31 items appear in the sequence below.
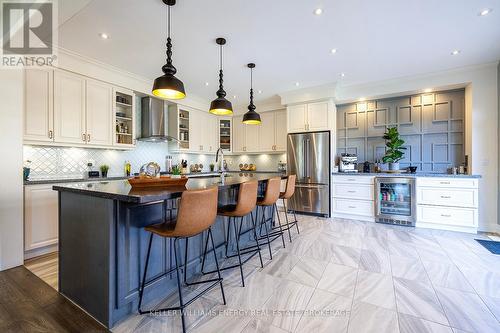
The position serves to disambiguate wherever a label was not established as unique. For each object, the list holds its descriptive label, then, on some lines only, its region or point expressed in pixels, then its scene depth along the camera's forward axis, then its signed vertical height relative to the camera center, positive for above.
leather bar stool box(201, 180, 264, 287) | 2.08 -0.38
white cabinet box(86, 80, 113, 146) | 3.45 +0.89
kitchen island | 1.49 -0.63
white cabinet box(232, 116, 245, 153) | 6.32 +0.93
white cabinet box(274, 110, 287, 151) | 5.71 +0.94
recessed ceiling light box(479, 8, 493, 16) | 2.32 +1.69
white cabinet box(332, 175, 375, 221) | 4.31 -0.65
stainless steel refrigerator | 4.66 -0.09
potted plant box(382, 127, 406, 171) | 4.22 +0.34
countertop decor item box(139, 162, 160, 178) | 2.07 -0.04
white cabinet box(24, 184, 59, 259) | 2.64 -0.68
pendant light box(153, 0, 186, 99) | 2.06 +0.83
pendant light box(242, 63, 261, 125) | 3.51 +0.81
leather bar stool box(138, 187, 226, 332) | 1.46 -0.38
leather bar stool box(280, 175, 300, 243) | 3.30 -0.35
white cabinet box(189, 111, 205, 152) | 5.41 +0.93
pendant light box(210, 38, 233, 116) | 2.86 +0.84
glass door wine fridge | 3.96 -0.66
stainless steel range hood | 4.34 +0.94
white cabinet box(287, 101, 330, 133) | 4.70 +1.12
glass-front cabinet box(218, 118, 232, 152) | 6.42 +0.96
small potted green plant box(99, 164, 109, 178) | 3.73 -0.07
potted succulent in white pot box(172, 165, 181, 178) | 2.24 -0.07
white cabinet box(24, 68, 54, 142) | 2.82 +0.83
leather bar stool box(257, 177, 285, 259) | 2.71 -0.36
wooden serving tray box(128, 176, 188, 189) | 1.81 -0.14
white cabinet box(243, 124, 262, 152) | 6.09 +0.81
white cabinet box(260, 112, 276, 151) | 5.86 +0.94
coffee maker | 4.67 +0.07
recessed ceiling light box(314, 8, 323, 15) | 2.29 +1.68
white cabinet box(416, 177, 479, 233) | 3.55 -0.65
